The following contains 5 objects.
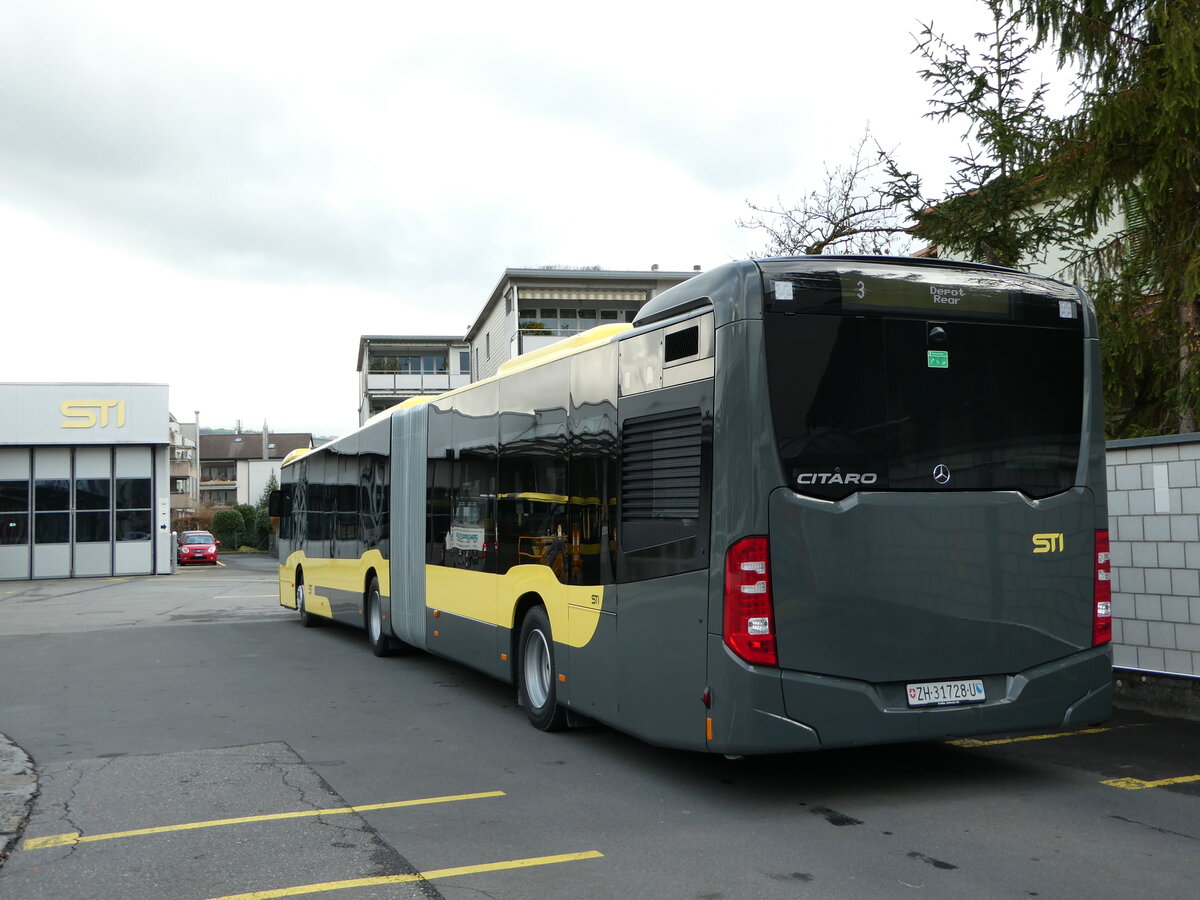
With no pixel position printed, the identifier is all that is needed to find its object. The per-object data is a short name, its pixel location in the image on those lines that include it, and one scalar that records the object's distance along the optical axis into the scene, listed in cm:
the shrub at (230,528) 7406
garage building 3991
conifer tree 1131
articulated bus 630
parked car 5225
